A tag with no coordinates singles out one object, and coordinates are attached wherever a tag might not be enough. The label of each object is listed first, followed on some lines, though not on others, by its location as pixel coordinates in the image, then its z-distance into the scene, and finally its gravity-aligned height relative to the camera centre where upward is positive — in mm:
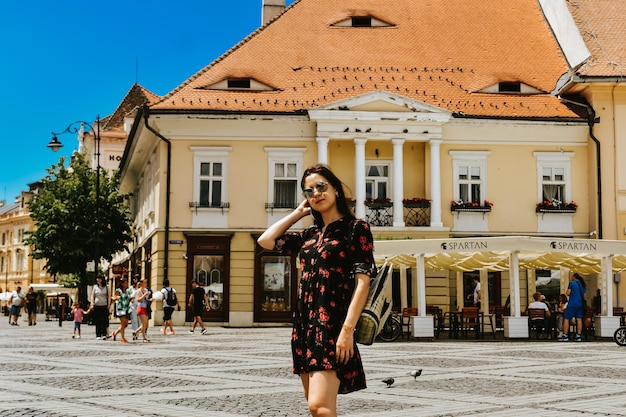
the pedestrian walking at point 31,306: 41281 -1112
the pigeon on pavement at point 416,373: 12336 -1224
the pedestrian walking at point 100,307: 24484 -689
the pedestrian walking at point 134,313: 23930 -855
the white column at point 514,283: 24312 -59
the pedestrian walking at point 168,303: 26766 -639
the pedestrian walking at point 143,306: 23562 -639
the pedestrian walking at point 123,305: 23477 -609
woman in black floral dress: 5215 -70
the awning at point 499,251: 23422 +762
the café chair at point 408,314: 24859 -887
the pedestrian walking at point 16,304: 42000 -1046
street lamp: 37562 +5631
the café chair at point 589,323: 25578 -1202
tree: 42625 +2665
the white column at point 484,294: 29016 -418
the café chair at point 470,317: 24766 -988
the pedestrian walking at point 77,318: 25391 -1022
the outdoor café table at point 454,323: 25189 -1170
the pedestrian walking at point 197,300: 27328 -562
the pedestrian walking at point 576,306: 24438 -664
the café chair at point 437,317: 26164 -1026
